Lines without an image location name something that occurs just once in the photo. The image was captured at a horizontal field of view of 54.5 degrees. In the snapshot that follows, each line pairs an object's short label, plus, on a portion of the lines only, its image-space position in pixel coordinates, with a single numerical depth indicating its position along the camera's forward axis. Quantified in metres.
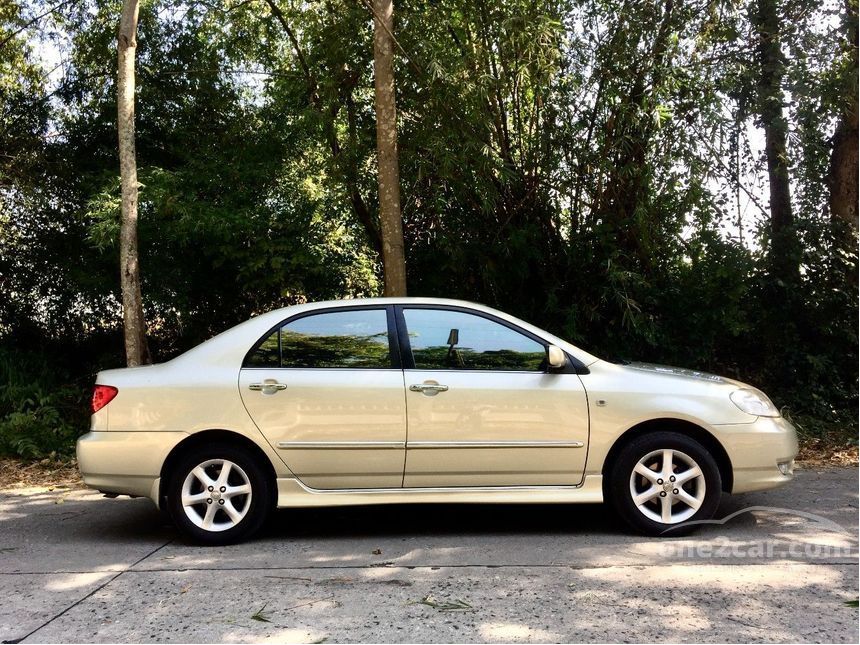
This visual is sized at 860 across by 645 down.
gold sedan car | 5.31
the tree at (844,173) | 10.41
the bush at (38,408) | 9.20
